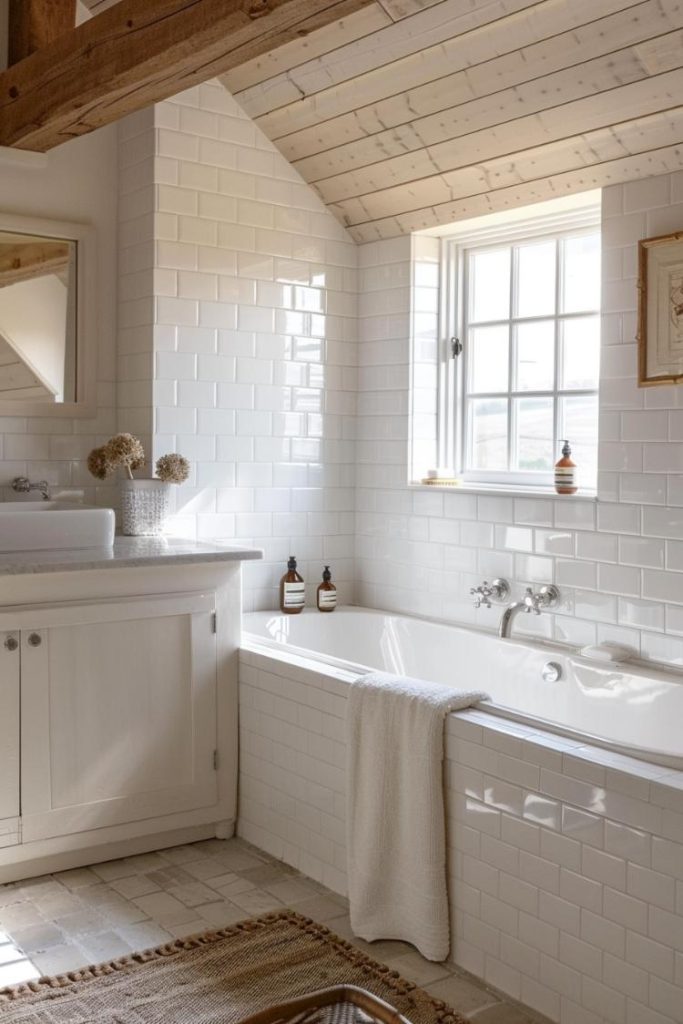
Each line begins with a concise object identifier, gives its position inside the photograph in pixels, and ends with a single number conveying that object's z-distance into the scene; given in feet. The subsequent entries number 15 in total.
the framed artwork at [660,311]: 11.18
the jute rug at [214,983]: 8.55
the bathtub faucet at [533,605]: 12.65
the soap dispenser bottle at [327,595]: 14.80
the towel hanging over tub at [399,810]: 9.28
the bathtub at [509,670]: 10.84
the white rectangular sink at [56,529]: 11.20
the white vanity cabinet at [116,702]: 10.91
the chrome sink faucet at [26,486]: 13.25
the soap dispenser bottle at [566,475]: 12.53
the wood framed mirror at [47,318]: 13.29
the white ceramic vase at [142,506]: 13.17
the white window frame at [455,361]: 14.55
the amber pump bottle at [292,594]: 14.57
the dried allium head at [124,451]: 12.92
